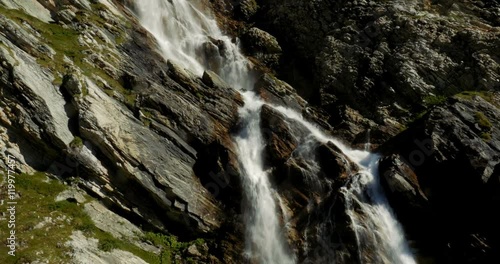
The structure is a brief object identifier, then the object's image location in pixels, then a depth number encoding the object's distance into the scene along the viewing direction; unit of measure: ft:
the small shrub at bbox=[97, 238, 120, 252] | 53.83
